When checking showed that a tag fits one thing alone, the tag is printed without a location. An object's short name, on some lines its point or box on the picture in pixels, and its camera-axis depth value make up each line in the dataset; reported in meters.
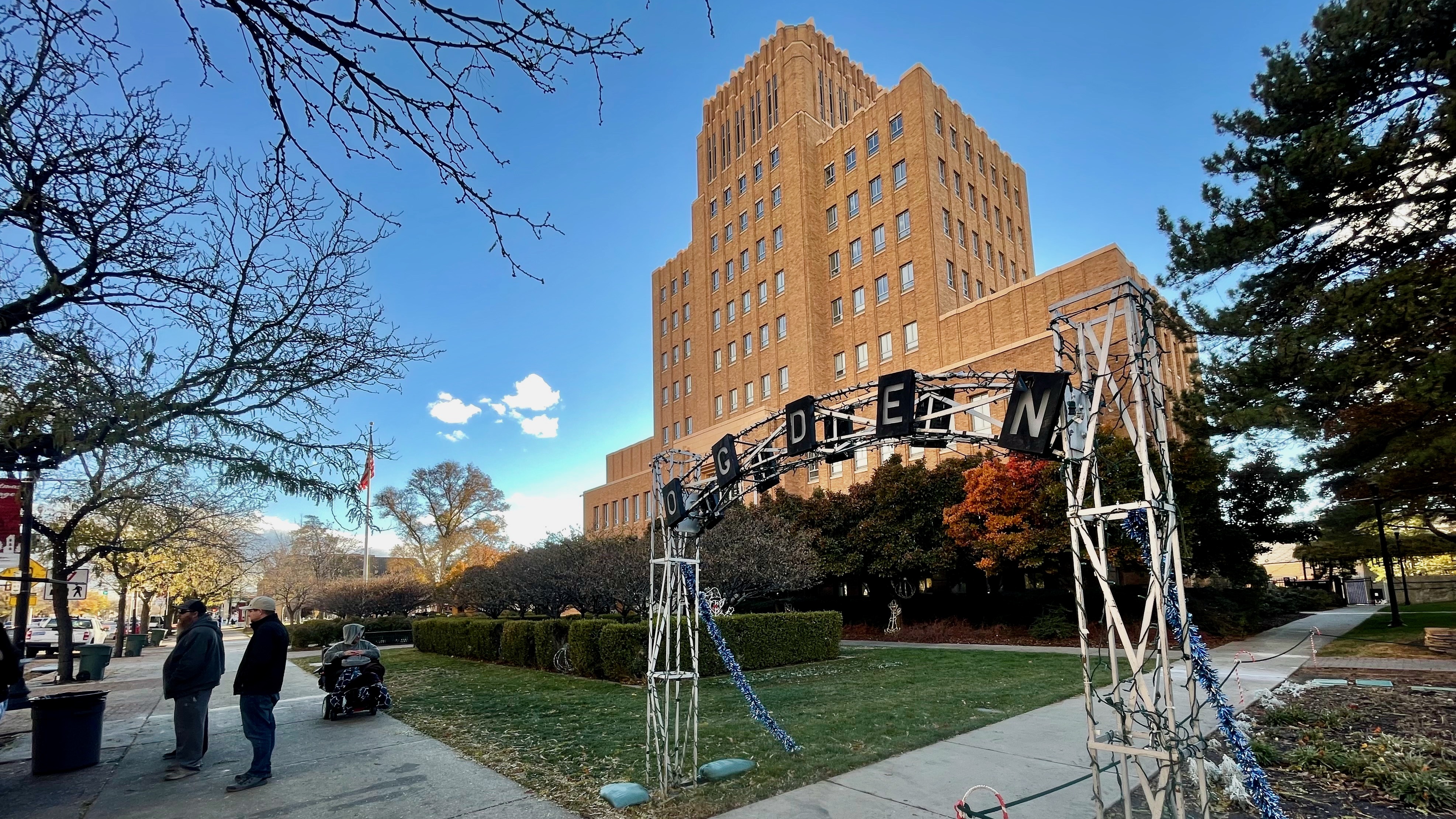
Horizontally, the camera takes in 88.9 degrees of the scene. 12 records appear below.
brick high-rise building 33.16
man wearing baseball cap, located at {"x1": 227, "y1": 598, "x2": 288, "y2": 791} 7.00
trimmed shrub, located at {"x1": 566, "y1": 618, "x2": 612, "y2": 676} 14.92
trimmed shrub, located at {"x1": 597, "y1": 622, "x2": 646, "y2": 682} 13.84
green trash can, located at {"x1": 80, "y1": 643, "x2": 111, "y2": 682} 17.70
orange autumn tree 20.30
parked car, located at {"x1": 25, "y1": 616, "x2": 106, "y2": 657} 28.48
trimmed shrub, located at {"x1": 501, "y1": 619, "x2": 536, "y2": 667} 17.75
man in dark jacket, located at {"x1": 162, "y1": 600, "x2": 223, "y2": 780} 7.45
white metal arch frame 4.34
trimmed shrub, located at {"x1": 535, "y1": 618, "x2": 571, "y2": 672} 16.88
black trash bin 7.64
